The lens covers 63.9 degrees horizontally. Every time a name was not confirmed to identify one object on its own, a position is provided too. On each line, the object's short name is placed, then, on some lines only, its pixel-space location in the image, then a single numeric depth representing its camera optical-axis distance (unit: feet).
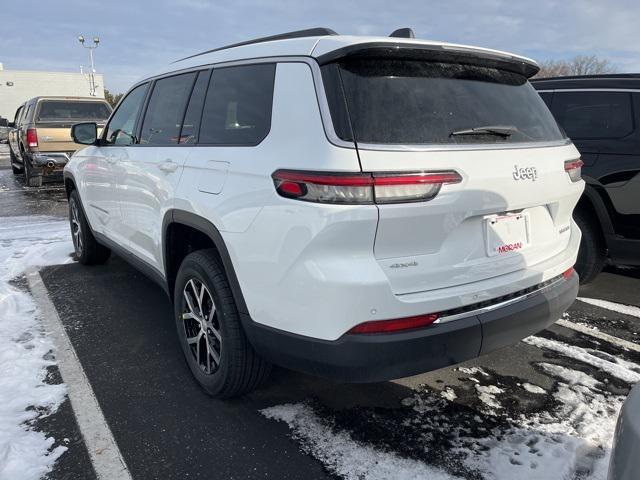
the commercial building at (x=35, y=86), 164.55
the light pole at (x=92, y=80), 141.08
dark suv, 13.25
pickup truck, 35.29
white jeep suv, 6.59
